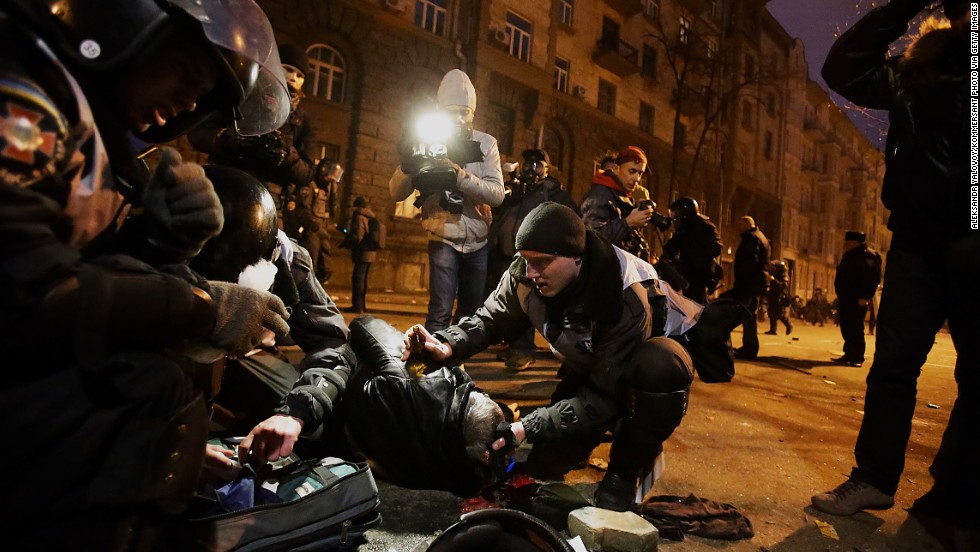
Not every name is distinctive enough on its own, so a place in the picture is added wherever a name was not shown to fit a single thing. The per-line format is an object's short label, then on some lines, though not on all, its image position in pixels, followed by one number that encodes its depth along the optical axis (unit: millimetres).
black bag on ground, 1104
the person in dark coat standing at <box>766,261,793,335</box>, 10736
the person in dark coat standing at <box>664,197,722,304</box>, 5227
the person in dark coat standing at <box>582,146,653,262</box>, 3849
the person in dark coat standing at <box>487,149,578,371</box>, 4219
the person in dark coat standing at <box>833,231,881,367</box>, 6391
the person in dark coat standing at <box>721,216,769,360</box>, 6160
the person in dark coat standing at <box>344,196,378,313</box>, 7332
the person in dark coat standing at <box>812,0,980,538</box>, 1801
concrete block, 1493
